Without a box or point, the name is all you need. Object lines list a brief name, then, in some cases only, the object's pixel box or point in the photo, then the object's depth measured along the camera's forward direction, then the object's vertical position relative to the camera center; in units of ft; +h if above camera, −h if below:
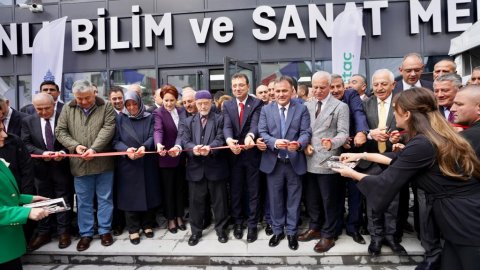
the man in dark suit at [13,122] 14.30 +0.82
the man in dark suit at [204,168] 13.69 -1.37
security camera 31.50 +13.13
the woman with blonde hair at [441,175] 6.95 -0.96
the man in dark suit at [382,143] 12.11 -0.38
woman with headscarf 14.07 -1.26
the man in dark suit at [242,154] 14.07 -0.81
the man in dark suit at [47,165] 13.51 -1.10
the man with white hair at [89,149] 13.21 -0.43
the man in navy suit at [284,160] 12.95 -1.02
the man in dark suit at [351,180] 13.05 -1.98
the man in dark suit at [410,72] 13.03 +2.50
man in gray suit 12.55 -0.42
